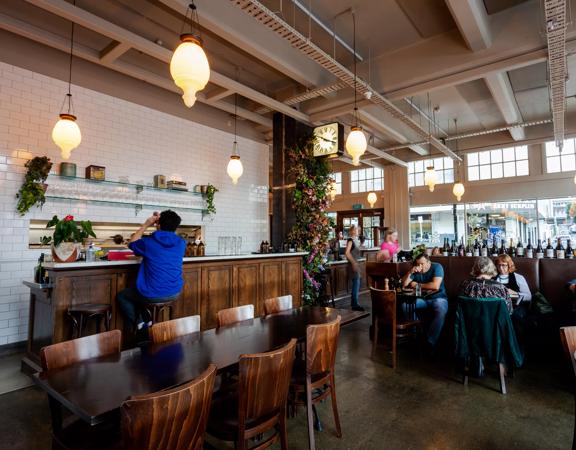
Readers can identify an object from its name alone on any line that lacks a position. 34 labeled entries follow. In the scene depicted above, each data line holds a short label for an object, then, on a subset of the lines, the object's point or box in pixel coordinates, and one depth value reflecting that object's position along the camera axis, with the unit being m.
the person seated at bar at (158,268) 3.46
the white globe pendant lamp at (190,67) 2.69
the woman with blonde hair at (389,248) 6.99
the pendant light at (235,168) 6.25
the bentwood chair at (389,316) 4.05
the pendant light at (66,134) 4.25
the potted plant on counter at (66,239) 3.47
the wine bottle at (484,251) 5.76
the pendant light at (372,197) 10.95
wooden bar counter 3.48
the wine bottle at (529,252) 5.43
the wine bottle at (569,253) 5.28
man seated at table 4.28
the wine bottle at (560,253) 5.12
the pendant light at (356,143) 4.71
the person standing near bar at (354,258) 6.89
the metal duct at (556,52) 3.44
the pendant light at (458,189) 8.88
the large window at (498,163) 10.05
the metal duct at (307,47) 3.24
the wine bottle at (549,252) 5.22
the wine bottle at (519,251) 5.53
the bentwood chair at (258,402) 1.75
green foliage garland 6.70
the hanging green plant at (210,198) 7.11
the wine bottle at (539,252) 5.24
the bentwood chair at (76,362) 1.70
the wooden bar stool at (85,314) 3.36
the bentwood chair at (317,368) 2.30
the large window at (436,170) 11.45
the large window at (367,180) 12.95
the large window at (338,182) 14.03
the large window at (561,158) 9.25
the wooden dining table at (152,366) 1.48
